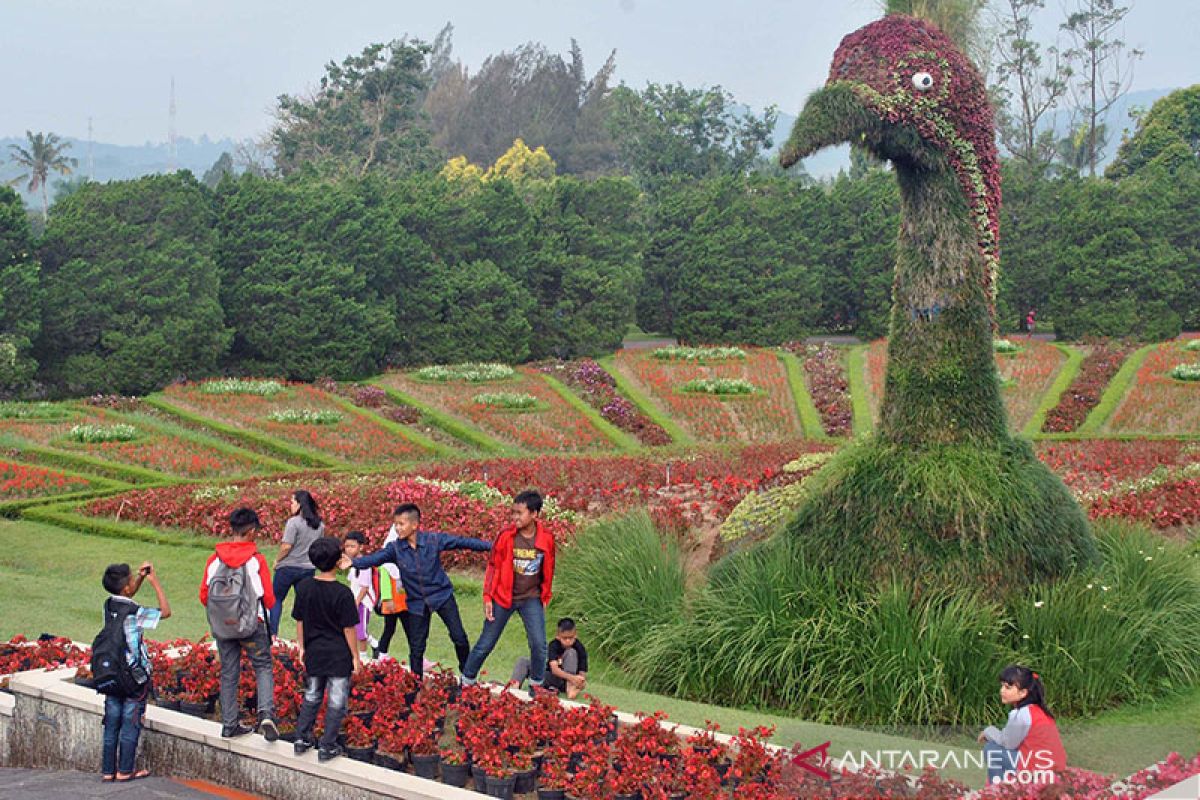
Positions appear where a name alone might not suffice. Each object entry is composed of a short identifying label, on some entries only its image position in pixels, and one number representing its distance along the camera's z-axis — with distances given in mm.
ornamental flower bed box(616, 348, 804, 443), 25812
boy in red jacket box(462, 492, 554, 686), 8141
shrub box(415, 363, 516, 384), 29594
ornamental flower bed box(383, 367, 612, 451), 24859
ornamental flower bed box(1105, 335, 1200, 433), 24984
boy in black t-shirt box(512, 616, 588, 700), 8086
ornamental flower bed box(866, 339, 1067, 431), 26859
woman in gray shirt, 9203
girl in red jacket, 6141
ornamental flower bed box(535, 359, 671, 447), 25719
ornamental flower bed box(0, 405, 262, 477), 21109
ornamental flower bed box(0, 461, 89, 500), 18531
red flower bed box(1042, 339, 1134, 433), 25672
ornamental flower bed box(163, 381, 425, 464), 23281
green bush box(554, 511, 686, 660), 9664
